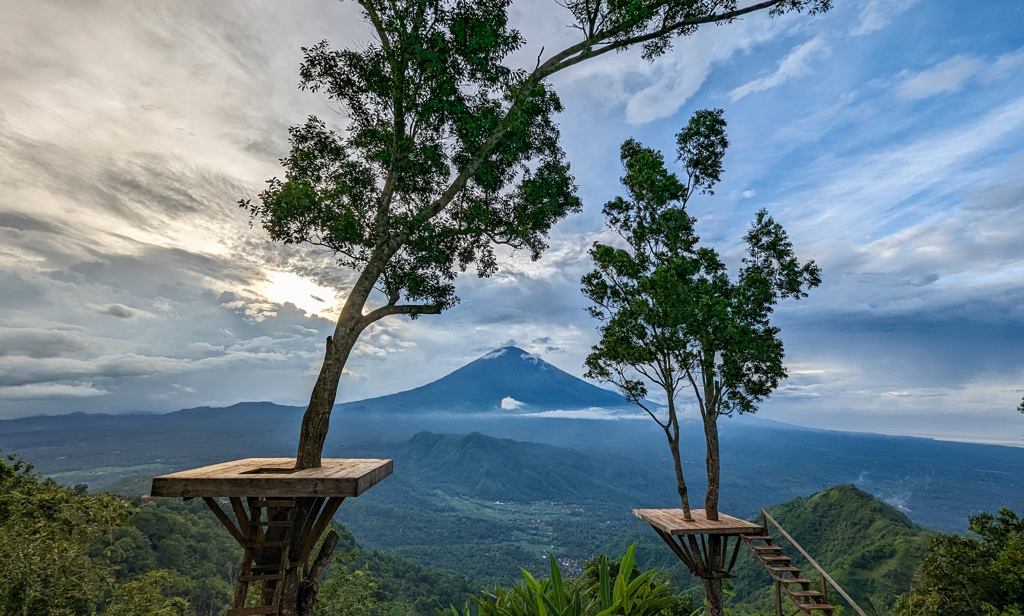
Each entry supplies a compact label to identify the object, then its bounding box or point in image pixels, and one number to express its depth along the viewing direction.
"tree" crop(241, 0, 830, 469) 5.87
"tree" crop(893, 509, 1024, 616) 12.41
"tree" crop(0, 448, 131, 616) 9.52
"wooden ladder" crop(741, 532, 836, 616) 8.13
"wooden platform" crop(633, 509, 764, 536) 8.73
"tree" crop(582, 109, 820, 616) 9.24
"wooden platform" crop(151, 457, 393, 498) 4.52
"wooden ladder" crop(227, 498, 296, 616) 5.08
